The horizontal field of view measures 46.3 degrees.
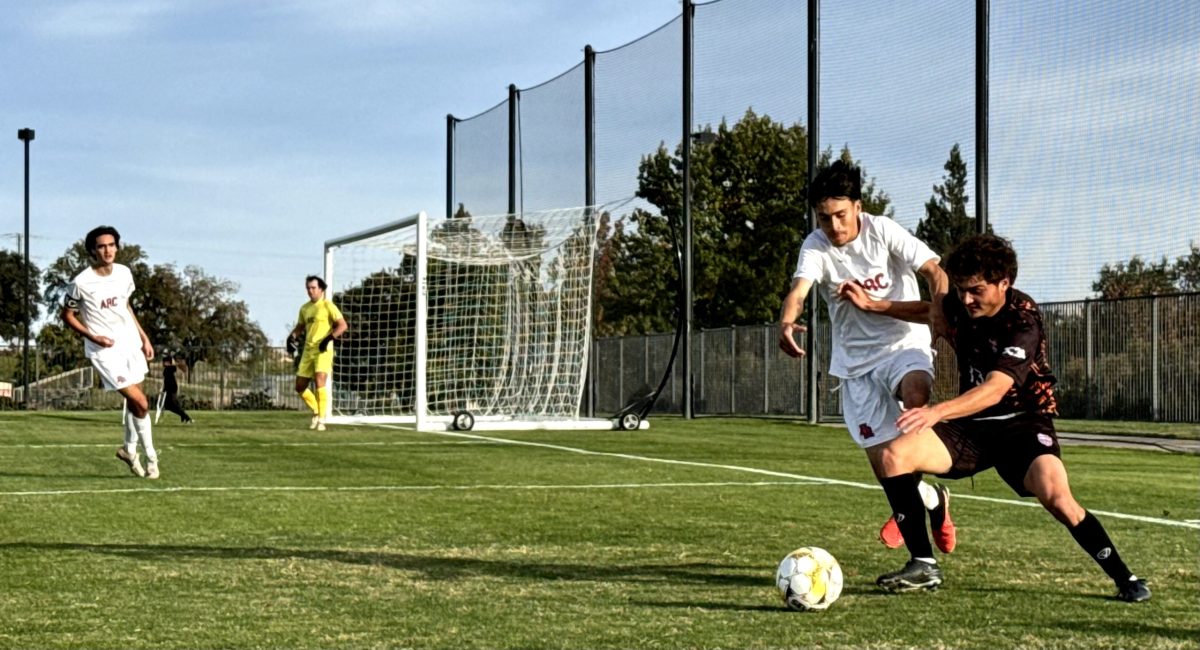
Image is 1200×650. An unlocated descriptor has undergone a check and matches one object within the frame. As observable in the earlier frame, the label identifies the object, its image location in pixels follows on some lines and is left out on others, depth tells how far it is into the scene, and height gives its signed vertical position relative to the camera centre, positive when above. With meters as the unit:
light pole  38.69 +6.69
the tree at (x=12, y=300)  60.97 +3.39
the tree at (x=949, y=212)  21.64 +2.78
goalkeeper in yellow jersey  19.34 +0.58
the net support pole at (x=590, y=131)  30.78 +5.48
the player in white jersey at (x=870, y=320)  5.97 +0.28
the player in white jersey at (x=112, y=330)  10.94 +0.38
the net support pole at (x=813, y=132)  23.92 +4.27
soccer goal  22.62 +1.02
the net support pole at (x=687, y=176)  27.02 +3.99
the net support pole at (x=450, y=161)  38.00 +5.93
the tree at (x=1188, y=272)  21.10 +1.77
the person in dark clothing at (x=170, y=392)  23.83 -0.24
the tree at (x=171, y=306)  59.69 +3.18
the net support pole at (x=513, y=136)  34.19 +5.97
